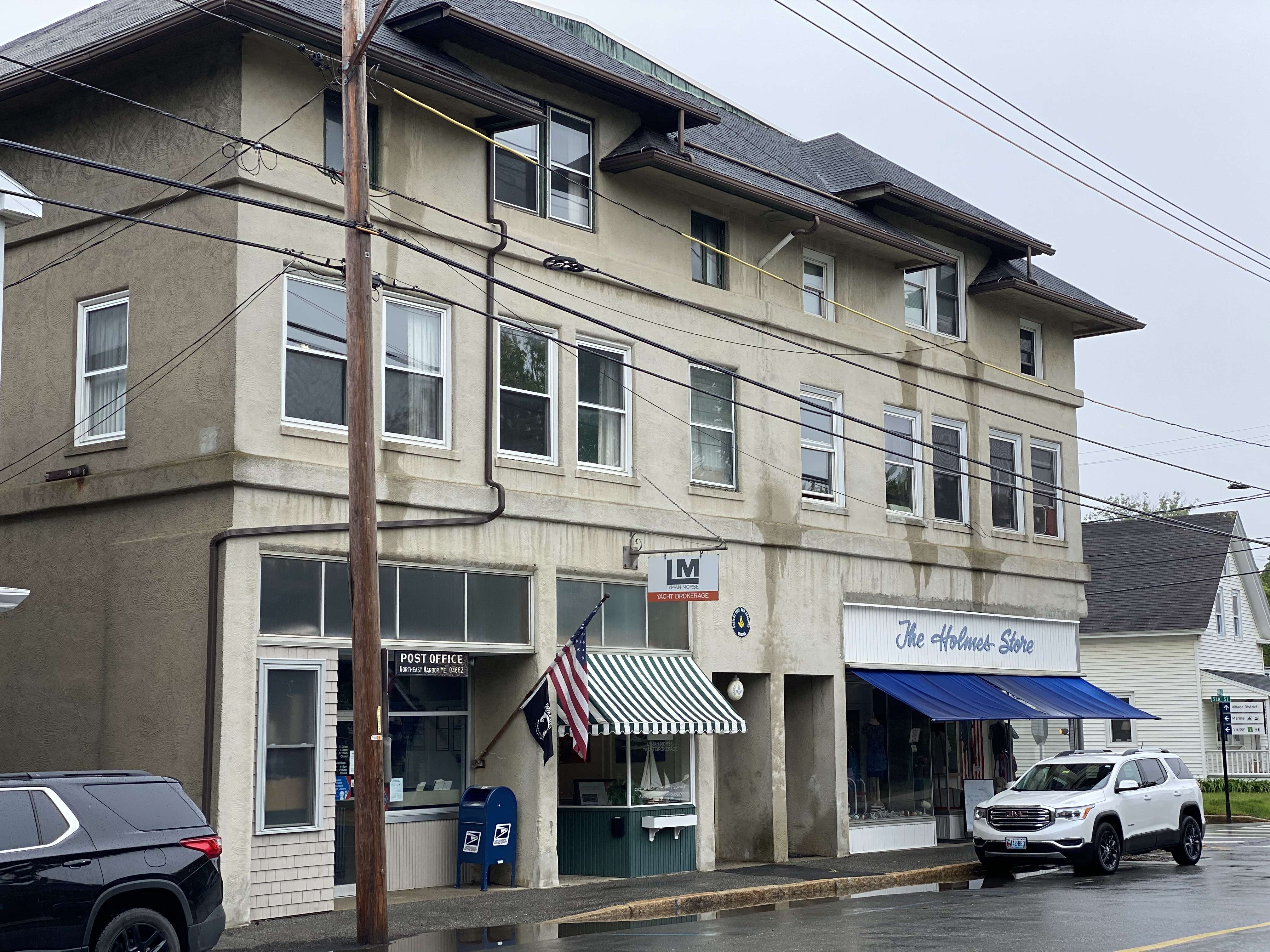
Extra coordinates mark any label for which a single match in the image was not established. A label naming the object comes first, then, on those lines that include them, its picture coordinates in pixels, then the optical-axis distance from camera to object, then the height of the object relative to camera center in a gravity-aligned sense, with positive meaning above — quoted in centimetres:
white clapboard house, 4316 +137
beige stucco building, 1616 +311
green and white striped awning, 1873 -8
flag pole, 1867 -30
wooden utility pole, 1360 +143
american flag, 1825 +11
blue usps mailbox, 1808 -159
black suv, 1052 -120
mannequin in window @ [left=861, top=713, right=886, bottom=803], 2455 -101
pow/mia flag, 1842 -29
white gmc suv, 2055 -177
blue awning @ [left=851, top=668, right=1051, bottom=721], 2353 -13
